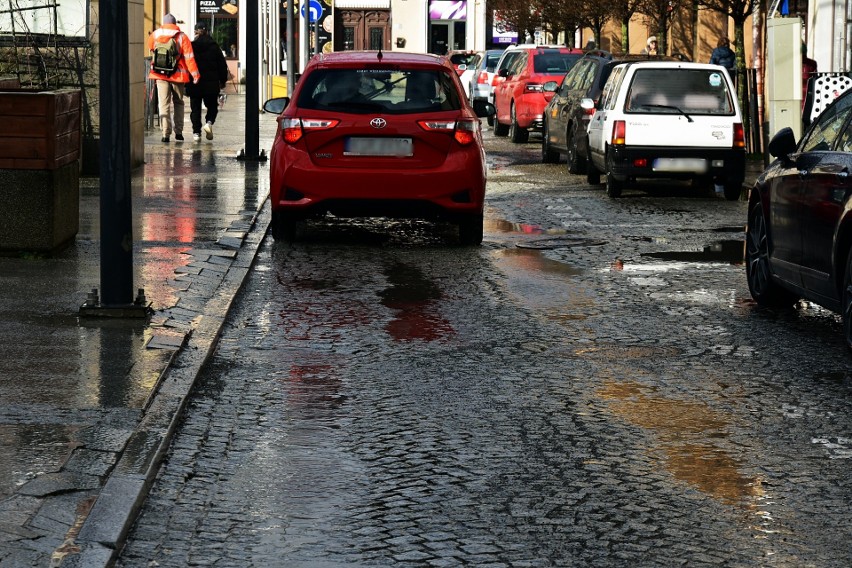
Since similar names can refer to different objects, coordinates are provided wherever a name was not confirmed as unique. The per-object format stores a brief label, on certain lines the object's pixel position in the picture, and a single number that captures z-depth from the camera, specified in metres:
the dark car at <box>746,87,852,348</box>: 9.10
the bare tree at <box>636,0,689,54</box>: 34.69
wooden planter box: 11.84
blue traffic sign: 43.66
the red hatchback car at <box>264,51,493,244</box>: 13.62
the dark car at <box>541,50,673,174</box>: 22.72
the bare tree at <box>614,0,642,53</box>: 37.50
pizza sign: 69.06
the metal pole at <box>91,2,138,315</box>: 9.57
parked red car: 30.25
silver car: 40.47
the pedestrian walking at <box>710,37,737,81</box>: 28.73
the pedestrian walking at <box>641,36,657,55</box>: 35.62
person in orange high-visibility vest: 26.27
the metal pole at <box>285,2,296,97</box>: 34.38
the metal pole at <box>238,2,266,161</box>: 22.78
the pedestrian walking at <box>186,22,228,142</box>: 27.50
